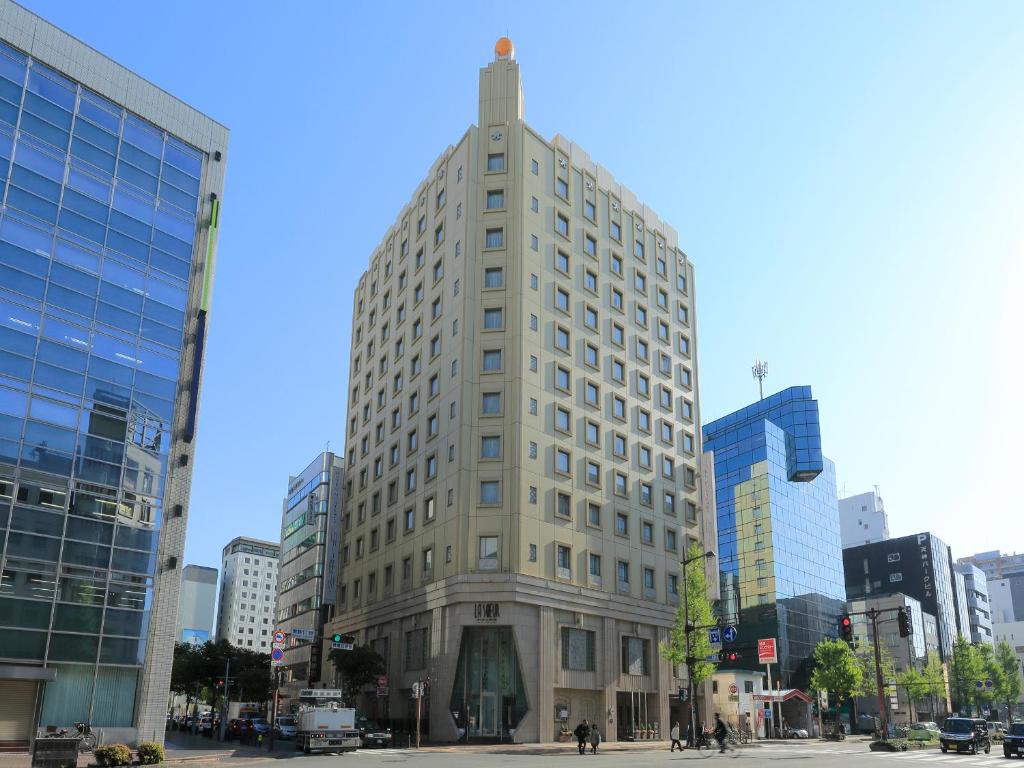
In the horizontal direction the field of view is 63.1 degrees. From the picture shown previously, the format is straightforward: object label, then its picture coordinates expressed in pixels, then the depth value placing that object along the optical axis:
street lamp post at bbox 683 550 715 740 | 48.27
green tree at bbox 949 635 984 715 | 109.44
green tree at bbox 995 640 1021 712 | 114.72
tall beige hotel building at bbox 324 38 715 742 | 52.56
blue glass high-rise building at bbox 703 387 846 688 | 99.81
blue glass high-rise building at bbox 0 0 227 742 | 38.50
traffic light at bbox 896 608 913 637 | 45.94
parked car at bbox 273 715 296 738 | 56.41
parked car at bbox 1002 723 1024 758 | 38.59
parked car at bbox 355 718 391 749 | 44.72
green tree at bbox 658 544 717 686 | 54.62
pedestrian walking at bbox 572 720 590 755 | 41.16
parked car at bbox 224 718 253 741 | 56.03
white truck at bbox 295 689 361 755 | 38.50
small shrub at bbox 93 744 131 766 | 29.39
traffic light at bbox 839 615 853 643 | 43.59
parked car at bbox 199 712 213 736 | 65.81
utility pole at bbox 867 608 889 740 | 53.75
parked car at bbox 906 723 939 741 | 52.96
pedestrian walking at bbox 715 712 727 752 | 43.94
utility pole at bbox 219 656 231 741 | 70.01
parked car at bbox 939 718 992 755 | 43.19
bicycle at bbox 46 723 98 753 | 35.84
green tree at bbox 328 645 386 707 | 56.25
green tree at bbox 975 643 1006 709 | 112.44
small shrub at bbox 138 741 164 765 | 30.66
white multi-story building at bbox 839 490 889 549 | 166.12
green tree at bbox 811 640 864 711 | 86.44
